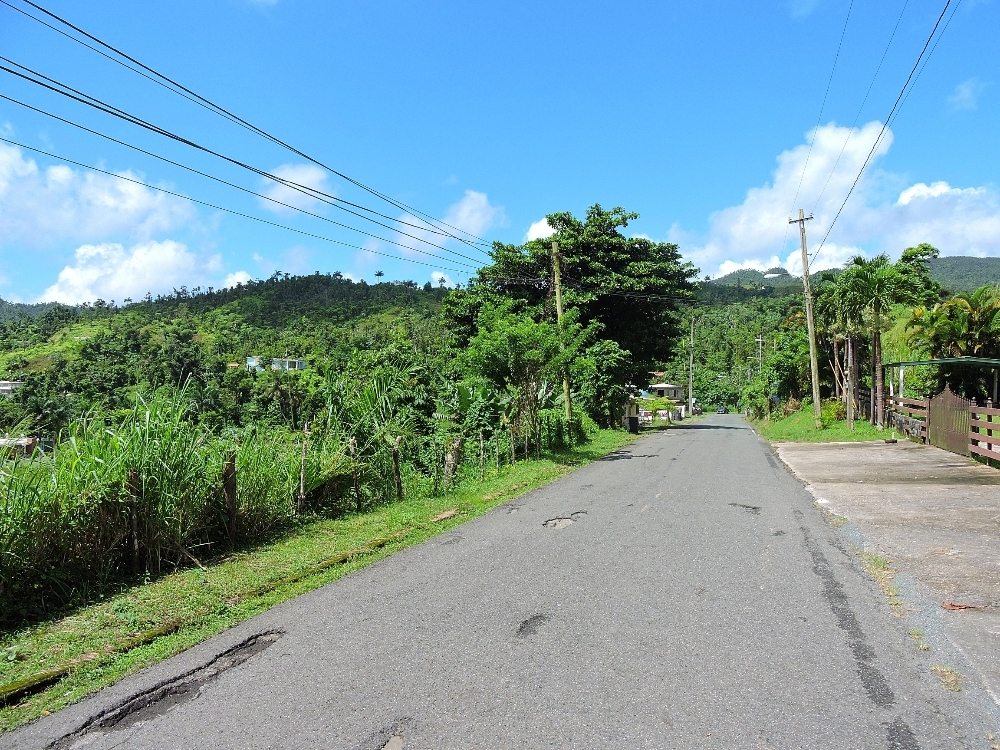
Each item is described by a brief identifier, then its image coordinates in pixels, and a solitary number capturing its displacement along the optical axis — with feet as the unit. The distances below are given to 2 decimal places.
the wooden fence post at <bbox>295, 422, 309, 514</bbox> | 30.58
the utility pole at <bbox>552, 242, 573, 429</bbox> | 78.13
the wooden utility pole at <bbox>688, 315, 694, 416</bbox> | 232.90
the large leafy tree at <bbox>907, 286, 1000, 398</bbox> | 68.23
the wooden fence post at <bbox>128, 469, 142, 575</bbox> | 21.45
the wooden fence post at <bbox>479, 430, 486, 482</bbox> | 48.96
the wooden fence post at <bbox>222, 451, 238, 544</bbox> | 25.45
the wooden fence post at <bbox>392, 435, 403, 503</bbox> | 38.11
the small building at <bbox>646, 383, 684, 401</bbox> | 331.36
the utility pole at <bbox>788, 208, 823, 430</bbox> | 98.80
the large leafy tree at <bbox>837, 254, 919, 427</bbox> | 83.82
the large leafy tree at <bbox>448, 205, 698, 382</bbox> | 105.50
